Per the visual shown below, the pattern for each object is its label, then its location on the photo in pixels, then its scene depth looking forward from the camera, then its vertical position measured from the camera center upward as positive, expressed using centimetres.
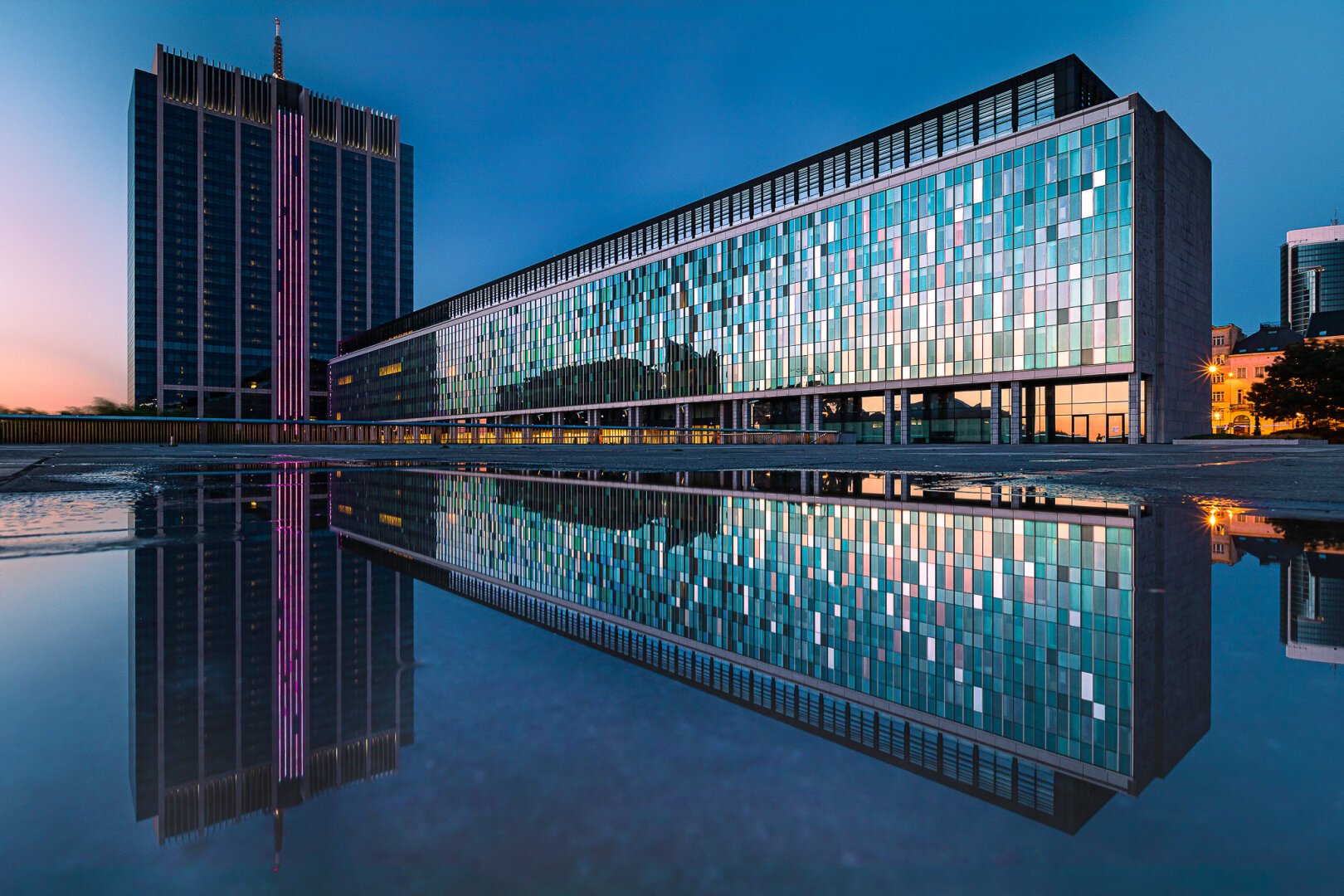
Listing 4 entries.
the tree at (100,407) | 3903 +347
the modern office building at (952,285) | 4156 +1232
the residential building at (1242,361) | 10544 +1354
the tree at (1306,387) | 4781 +422
